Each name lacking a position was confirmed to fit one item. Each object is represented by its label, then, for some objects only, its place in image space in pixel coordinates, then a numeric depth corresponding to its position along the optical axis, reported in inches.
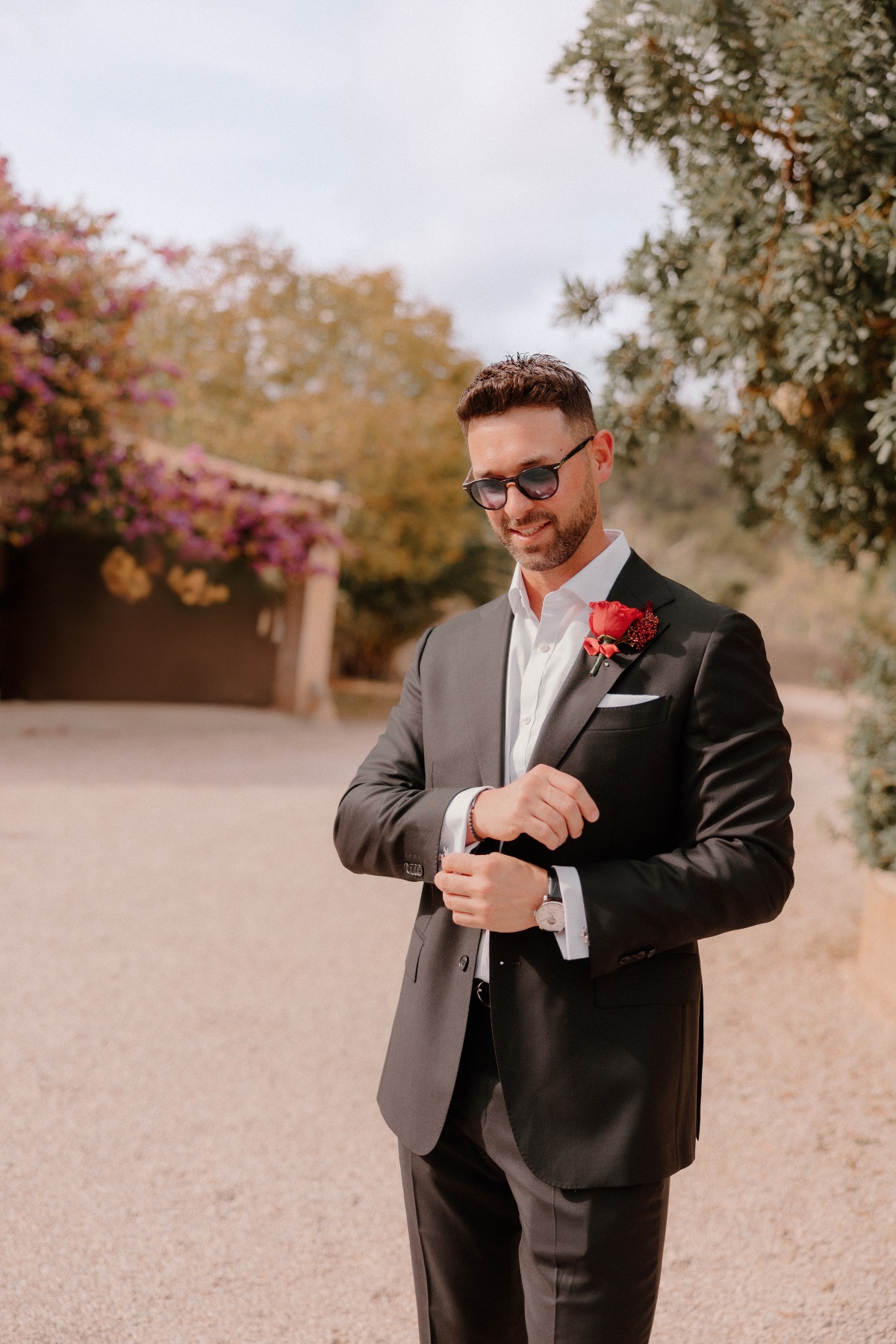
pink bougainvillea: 409.1
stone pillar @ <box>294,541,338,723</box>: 604.7
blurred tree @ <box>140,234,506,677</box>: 720.3
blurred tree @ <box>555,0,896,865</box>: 125.1
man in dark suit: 62.8
